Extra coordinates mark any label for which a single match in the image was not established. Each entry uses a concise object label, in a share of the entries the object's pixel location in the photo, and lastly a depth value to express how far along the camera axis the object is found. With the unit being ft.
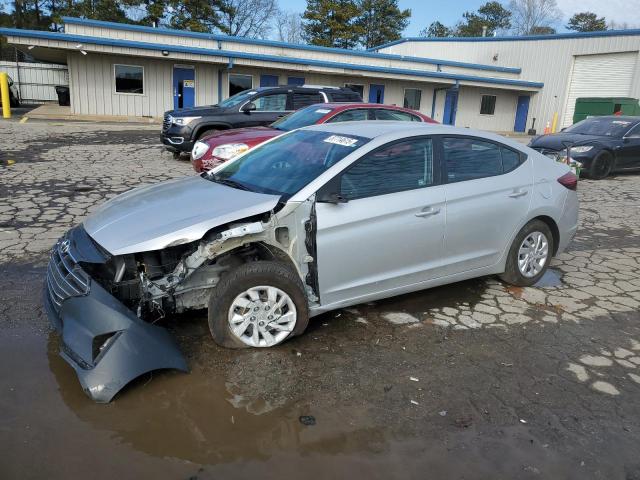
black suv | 37.24
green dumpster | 75.05
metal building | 68.80
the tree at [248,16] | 146.92
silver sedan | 10.76
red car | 27.14
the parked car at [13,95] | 81.38
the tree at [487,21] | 203.41
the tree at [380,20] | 158.92
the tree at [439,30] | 209.05
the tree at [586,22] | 195.93
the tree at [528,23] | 201.77
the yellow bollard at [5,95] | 63.62
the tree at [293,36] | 193.87
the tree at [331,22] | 141.28
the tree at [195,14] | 124.88
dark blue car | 38.73
